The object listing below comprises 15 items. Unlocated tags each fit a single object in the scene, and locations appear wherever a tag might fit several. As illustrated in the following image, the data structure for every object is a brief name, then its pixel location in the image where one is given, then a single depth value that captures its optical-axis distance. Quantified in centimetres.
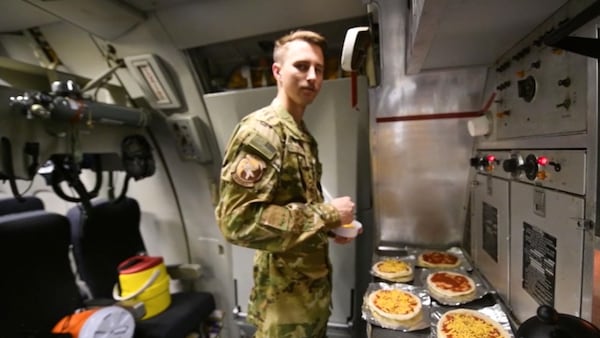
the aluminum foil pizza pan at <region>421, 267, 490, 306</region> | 105
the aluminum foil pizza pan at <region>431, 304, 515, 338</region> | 92
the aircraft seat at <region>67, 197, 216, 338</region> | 177
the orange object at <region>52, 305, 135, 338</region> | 141
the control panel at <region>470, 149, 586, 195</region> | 67
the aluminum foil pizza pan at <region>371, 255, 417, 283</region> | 123
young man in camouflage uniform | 97
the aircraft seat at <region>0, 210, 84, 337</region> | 146
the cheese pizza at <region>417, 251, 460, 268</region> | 135
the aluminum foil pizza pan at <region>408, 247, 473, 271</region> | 136
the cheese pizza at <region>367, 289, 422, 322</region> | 96
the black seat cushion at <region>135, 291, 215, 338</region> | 166
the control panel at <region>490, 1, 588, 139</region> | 68
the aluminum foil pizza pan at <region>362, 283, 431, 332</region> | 95
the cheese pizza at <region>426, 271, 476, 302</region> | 107
